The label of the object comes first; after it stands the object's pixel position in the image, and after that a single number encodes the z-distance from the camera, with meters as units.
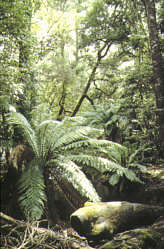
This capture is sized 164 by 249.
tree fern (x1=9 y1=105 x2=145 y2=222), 2.79
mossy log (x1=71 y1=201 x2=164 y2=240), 2.49
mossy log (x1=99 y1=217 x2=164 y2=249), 2.03
